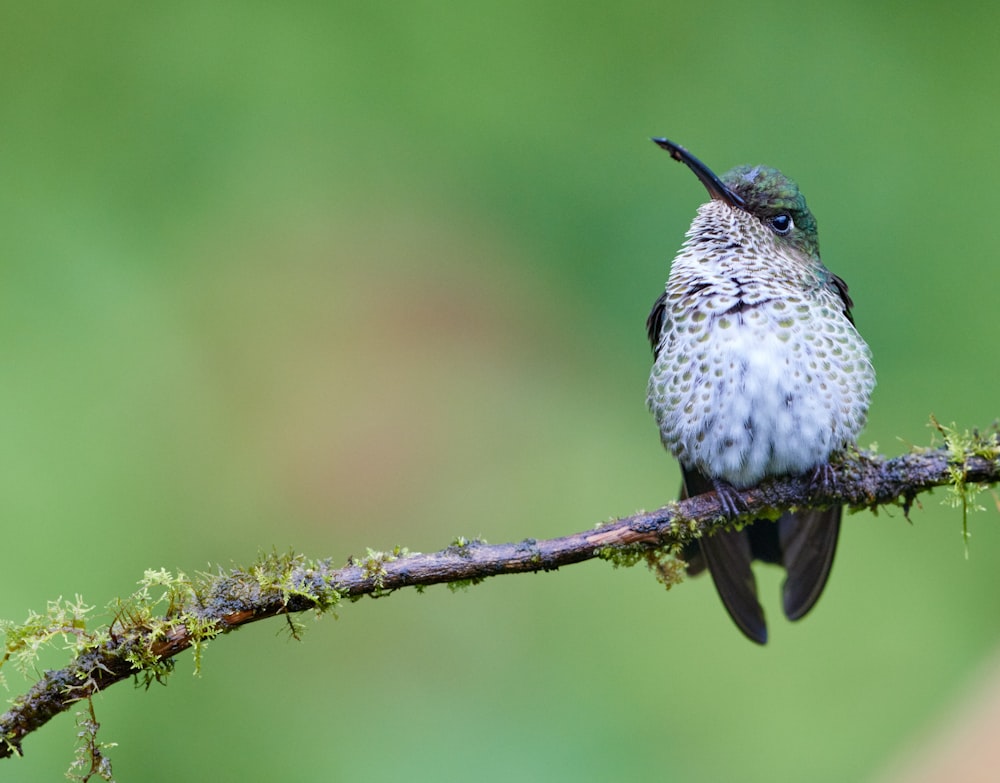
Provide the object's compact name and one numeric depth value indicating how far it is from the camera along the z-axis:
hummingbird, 6.08
